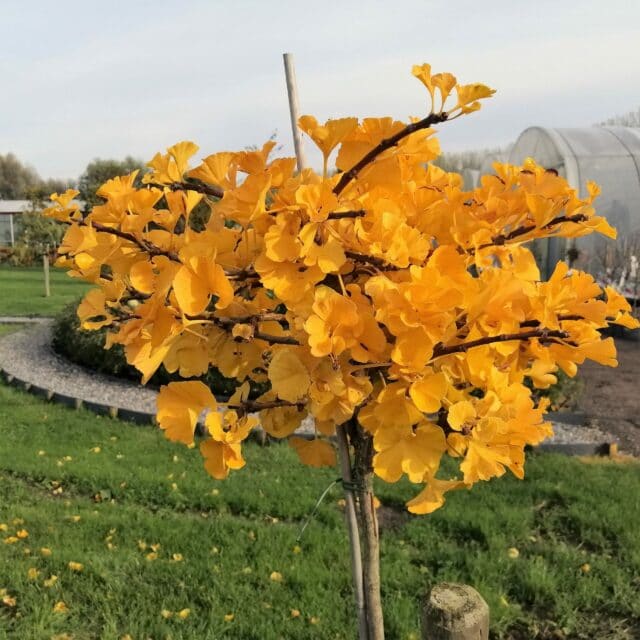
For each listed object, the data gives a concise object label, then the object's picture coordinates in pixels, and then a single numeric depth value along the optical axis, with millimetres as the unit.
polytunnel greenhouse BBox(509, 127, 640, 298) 12047
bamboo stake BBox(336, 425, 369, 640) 1355
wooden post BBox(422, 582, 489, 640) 1482
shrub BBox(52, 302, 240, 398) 6445
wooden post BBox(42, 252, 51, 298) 15231
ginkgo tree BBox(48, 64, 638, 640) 950
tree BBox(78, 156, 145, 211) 33259
